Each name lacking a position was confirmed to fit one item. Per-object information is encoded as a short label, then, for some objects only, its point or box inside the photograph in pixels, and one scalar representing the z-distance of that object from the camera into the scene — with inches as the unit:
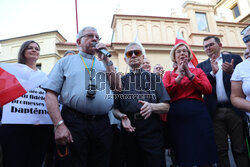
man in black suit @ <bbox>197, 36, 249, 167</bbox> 94.9
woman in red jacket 74.3
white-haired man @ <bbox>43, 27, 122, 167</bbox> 58.9
